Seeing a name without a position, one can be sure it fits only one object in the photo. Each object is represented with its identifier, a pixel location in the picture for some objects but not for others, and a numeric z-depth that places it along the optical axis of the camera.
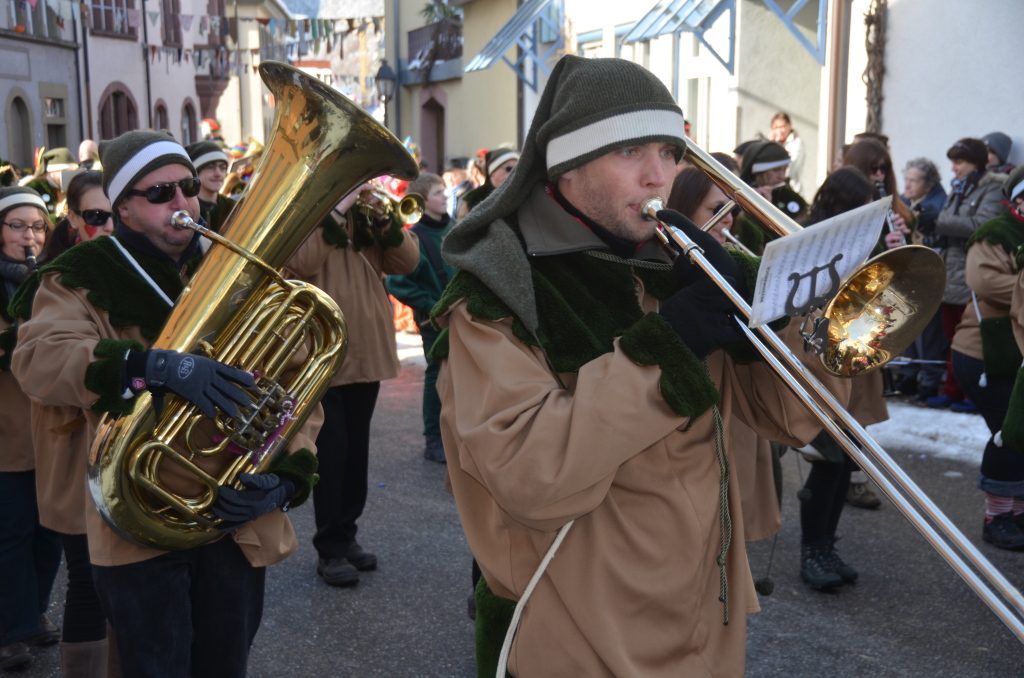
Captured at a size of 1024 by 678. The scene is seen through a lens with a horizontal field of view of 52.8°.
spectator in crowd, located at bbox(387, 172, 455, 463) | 6.71
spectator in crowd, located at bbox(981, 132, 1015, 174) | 7.90
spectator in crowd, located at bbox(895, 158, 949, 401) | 7.83
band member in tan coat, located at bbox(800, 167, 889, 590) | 4.41
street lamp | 24.14
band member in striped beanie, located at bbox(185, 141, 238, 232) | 5.94
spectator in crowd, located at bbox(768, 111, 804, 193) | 10.18
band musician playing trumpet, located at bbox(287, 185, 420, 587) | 4.57
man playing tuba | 2.54
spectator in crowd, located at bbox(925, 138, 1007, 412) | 7.07
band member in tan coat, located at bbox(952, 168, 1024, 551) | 4.71
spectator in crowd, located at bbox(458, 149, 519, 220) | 6.78
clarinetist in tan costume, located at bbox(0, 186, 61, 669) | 3.83
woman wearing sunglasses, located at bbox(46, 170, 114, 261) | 3.87
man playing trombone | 1.81
